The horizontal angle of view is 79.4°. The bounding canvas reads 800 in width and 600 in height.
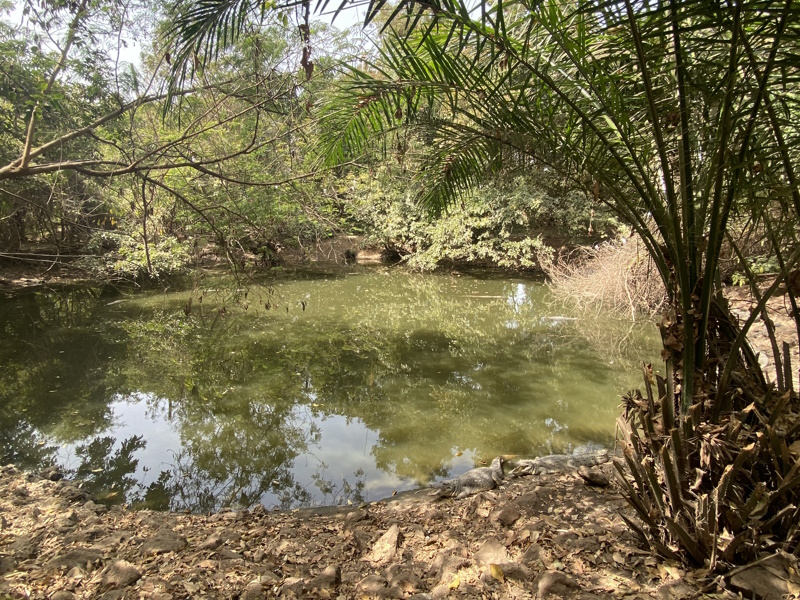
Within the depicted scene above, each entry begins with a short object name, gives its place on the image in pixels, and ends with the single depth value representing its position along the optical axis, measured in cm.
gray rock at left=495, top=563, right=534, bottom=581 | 201
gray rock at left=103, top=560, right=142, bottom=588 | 224
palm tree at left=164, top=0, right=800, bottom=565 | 172
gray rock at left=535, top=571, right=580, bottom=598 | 187
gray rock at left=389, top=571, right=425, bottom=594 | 212
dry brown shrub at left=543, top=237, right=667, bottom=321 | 769
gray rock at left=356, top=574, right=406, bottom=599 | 208
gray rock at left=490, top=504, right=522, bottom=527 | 266
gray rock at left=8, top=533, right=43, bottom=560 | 260
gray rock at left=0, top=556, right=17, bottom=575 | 242
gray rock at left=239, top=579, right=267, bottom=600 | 212
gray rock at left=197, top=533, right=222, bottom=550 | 272
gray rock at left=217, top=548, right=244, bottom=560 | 256
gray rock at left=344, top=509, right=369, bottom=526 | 311
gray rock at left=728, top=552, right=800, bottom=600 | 163
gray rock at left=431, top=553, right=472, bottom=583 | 218
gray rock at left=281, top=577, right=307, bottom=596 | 215
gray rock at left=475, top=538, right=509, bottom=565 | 222
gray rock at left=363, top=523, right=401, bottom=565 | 249
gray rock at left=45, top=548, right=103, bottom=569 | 245
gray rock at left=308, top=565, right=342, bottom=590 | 218
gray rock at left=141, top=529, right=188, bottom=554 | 265
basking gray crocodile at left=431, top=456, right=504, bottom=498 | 342
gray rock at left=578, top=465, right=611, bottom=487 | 298
